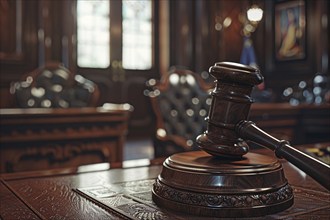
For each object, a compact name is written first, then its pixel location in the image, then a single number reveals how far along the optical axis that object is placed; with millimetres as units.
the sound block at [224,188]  620
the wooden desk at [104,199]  643
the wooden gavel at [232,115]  680
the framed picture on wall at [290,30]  7500
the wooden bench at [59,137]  2137
